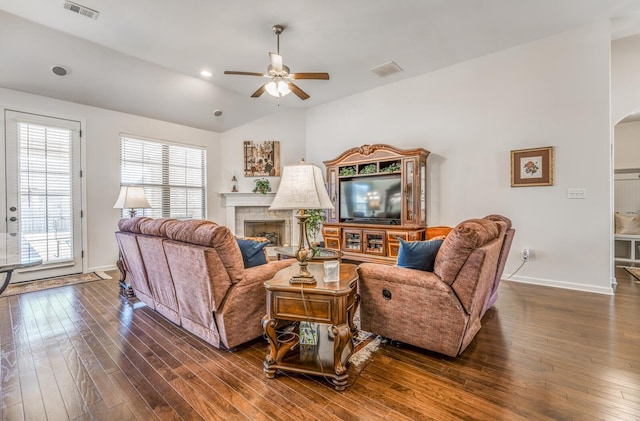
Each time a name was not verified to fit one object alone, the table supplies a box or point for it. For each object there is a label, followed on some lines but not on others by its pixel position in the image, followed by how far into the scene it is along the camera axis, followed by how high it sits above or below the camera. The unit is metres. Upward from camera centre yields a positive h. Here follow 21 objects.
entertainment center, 4.67 +0.16
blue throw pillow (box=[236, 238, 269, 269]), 2.47 -0.35
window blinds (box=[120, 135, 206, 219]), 5.22 +0.72
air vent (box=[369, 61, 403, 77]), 4.59 +2.32
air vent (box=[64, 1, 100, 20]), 3.08 +2.22
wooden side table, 1.76 -0.68
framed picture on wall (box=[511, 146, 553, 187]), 3.85 +0.58
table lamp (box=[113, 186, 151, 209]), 4.14 +0.19
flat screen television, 4.93 +0.20
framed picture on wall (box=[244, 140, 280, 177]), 6.47 +1.19
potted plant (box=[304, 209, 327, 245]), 5.22 -0.33
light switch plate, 3.65 +0.20
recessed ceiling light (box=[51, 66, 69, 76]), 3.93 +1.95
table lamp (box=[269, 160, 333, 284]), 1.90 +0.10
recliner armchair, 1.96 -0.61
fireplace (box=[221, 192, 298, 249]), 6.36 -0.09
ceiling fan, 3.28 +1.60
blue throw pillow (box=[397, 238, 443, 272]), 2.19 -0.34
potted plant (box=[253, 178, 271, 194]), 6.29 +0.53
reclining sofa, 2.10 -0.53
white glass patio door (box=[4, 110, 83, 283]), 4.09 +0.35
